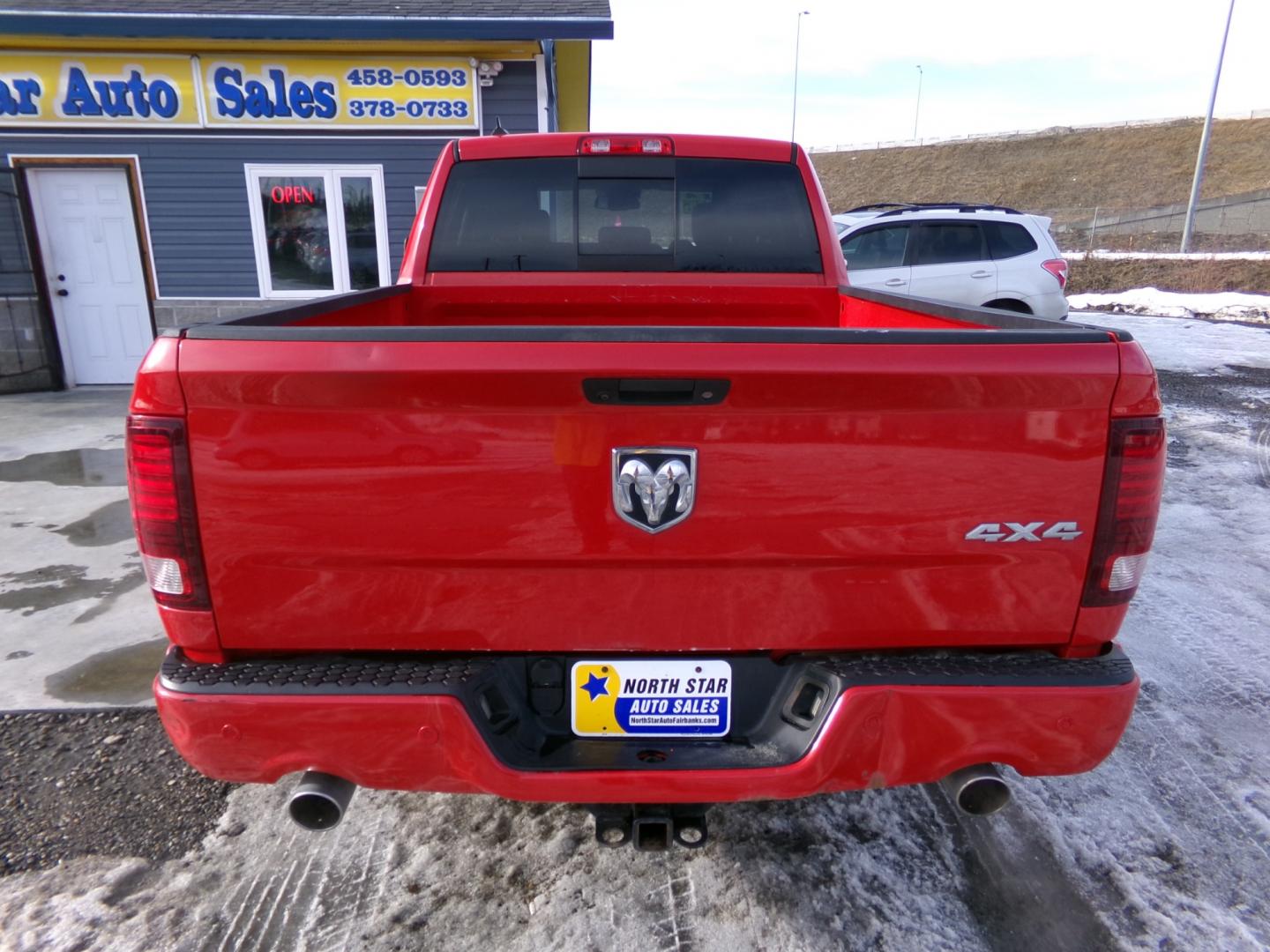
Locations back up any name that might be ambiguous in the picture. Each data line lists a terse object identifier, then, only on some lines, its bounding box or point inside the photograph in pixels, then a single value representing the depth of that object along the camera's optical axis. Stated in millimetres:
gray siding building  8422
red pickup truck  1683
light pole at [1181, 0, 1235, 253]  23828
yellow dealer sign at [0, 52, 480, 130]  8789
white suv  9562
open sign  9445
